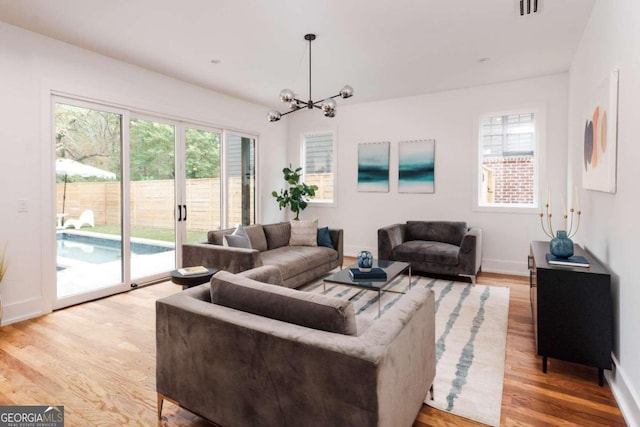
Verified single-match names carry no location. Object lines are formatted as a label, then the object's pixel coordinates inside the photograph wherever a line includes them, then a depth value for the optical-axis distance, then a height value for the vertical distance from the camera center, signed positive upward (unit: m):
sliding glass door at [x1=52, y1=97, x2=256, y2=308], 3.81 +0.17
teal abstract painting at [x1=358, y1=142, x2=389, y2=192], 5.99 +0.70
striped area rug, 2.08 -1.08
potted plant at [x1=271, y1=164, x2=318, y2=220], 6.33 +0.25
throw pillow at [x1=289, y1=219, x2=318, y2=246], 4.97 -0.37
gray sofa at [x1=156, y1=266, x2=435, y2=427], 1.32 -0.64
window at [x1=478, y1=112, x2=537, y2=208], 4.96 +0.68
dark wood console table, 2.21 -0.69
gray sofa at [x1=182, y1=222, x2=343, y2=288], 3.72 -0.57
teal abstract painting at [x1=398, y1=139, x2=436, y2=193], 5.60 +0.67
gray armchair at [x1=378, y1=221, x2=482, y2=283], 4.43 -0.53
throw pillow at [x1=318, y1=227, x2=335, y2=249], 4.96 -0.44
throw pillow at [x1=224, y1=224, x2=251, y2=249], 4.00 -0.38
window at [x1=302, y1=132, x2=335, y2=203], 6.61 +0.84
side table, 2.91 -0.60
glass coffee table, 3.25 -0.70
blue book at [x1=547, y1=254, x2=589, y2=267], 2.42 -0.38
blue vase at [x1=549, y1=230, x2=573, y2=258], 2.54 -0.29
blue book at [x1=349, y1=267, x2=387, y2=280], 3.43 -0.66
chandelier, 3.31 +1.04
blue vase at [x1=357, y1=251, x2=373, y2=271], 3.63 -0.55
